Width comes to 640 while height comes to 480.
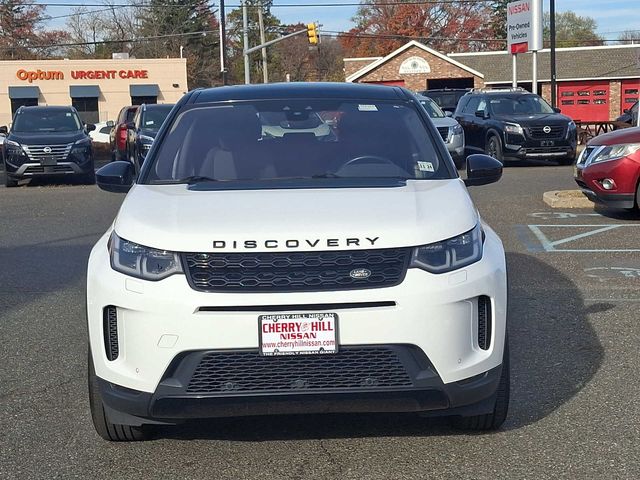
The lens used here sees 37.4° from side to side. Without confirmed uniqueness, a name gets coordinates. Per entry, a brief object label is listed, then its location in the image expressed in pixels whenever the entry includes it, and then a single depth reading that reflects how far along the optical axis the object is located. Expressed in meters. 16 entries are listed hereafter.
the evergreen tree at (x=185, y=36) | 81.06
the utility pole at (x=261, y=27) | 58.59
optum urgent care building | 53.91
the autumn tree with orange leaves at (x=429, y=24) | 80.25
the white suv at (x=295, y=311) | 3.95
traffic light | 37.75
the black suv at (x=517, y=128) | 21.14
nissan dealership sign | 31.58
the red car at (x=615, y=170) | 11.65
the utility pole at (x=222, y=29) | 40.84
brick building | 52.88
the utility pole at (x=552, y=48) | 32.16
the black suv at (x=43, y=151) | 18.92
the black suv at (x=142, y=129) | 19.19
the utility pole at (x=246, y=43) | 41.85
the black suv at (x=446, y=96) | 30.78
